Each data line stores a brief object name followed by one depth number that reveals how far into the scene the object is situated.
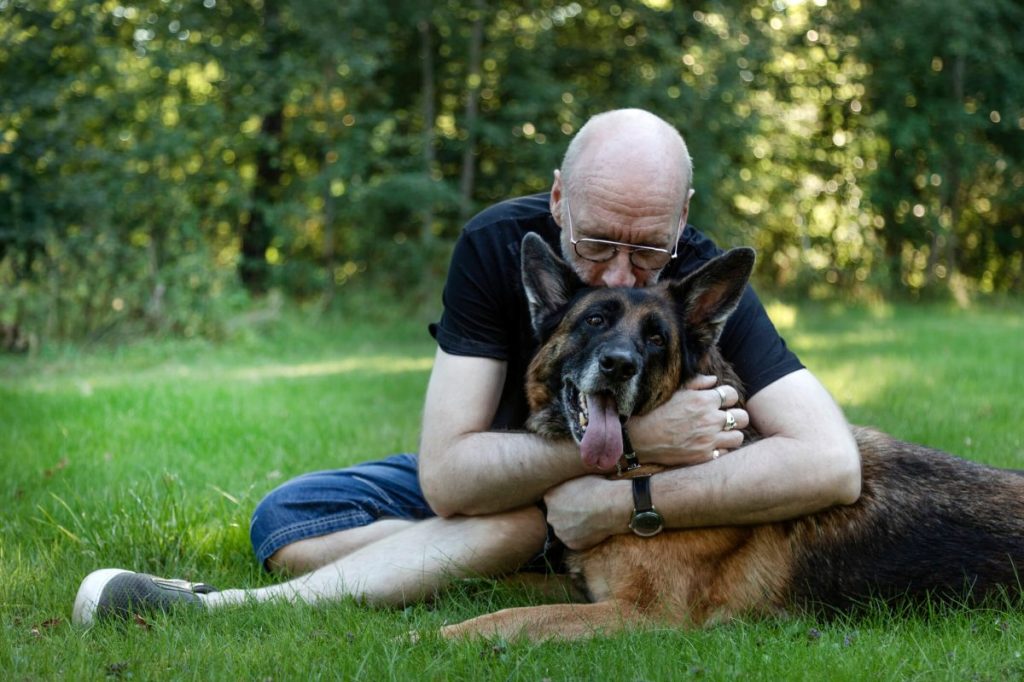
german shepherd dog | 3.40
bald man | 3.52
